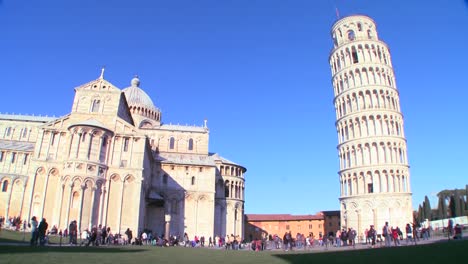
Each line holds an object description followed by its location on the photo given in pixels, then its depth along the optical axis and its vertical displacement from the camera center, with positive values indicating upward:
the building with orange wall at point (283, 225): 71.12 -0.14
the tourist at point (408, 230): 24.60 -0.27
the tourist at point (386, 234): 20.97 -0.49
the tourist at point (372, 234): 22.83 -0.54
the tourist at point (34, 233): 16.78 -0.61
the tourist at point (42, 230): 17.02 -0.50
